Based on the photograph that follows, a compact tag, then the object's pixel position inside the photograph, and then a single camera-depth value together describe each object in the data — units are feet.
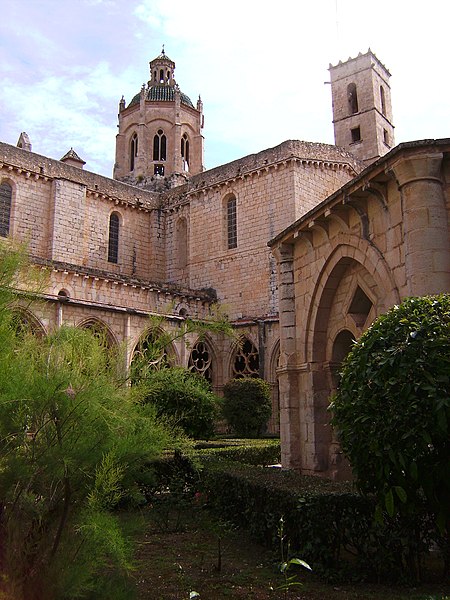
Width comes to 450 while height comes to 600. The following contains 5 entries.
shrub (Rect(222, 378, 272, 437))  60.70
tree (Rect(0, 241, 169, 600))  10.17
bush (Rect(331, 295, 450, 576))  12.53
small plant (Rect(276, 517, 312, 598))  11.74
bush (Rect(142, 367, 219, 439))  39.71
